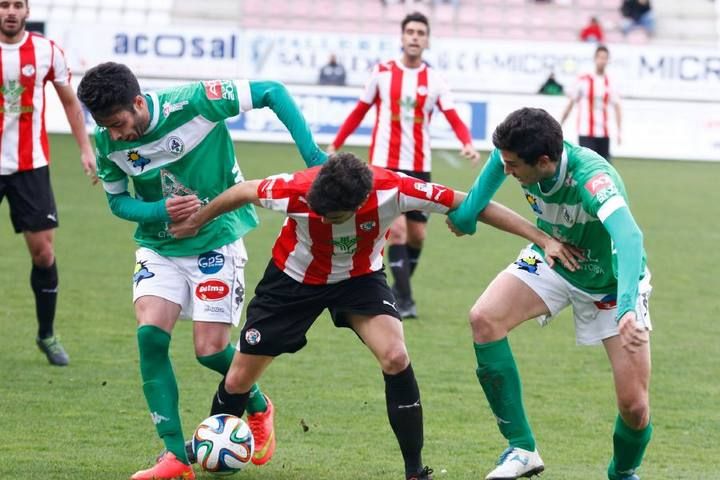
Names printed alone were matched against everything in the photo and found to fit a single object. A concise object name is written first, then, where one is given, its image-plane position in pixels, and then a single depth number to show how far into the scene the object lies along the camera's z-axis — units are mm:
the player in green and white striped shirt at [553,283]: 9961
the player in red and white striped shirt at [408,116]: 19703
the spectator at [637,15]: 58969
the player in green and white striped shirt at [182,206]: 10727
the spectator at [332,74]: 48406
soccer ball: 10531
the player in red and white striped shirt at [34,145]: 14852
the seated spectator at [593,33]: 55844
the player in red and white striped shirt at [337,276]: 10187
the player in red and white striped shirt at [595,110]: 34437
